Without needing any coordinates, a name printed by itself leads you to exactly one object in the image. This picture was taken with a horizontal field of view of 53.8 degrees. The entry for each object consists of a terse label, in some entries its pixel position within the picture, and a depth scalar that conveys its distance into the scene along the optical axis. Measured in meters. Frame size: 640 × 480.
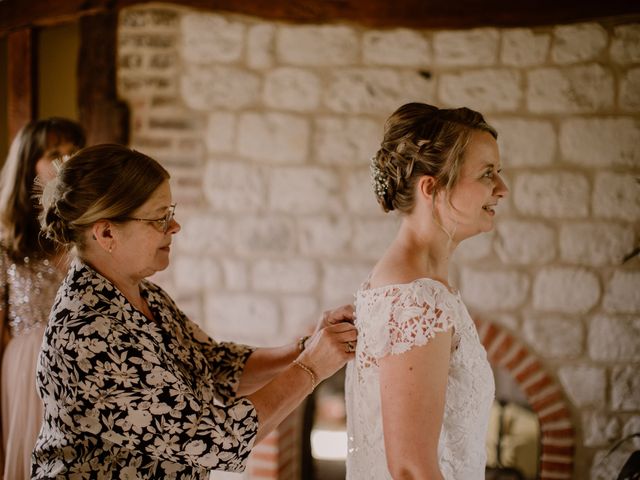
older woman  1.40
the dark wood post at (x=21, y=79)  3.24
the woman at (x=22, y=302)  2.24
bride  1.35
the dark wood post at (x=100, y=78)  3.17
